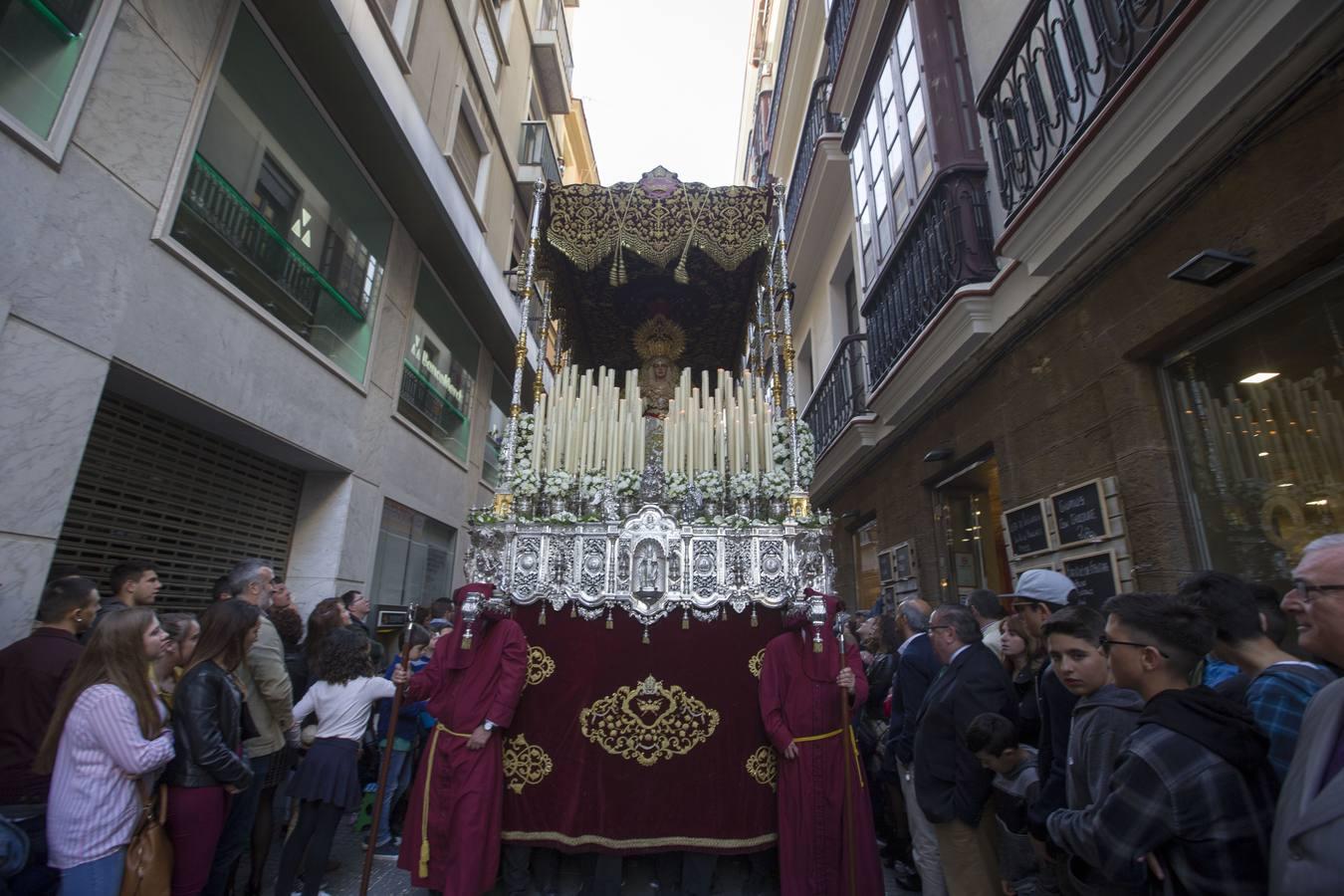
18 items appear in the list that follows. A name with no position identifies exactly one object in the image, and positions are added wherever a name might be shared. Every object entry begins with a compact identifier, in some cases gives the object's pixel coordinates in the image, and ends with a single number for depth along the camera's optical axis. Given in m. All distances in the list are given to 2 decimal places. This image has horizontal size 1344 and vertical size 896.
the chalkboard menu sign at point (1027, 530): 4.70
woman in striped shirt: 2.63
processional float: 4.12
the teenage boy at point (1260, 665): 1.92
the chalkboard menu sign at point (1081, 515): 4.12
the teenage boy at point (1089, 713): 2.21
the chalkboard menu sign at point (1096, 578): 3.97
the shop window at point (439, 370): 10.01
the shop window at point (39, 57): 3.95
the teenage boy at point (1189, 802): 1.70
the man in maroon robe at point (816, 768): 3.80
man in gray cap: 2.51
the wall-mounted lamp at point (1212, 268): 3.12
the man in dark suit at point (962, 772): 3.25
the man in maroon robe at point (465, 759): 3.79
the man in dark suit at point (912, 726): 3.67
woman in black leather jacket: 3.10
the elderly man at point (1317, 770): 1.40
